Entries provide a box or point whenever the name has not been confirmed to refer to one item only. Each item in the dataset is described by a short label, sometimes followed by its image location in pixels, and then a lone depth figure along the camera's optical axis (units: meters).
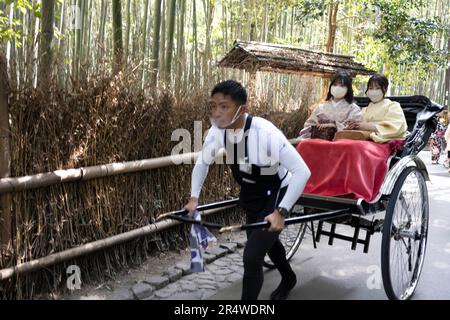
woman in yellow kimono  3.44
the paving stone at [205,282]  3.53
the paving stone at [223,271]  3.77
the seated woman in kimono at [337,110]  3.60
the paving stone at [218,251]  4.17
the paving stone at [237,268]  3.85
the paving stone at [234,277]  3.63
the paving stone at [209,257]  4.00
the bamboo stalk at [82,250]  2.77
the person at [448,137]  7.01
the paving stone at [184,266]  3.70
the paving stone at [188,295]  3.25
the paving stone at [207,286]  3.45
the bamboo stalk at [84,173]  2.73
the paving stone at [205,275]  3.67
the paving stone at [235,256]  4.19
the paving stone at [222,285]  3.48
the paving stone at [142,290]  3.21
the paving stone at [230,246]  4.32
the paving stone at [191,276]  3.63
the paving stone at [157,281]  3.38
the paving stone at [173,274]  3.54
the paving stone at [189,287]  3.41
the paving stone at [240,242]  4.48
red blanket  3.01
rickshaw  2.91
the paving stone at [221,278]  3.62
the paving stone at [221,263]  3.96
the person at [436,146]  13.07
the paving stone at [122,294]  3.18
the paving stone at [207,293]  3.29
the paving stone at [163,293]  3.26
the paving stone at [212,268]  3.83
